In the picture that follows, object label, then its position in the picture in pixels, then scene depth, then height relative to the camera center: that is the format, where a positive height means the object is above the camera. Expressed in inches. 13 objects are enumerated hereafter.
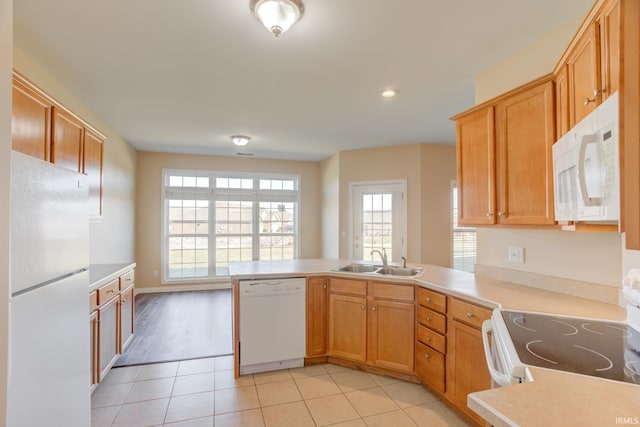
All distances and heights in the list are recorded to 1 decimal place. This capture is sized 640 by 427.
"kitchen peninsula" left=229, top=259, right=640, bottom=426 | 31.3 -19.1
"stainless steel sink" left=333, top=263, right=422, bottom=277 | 116.6 -19.6
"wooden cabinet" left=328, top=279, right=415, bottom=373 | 101.7 -35.8
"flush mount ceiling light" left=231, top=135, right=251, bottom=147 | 180.4 +46.0
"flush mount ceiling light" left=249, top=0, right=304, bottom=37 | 68.4 +46.2
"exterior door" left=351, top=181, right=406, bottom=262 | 202.2 -0.2
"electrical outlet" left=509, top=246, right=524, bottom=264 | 90.2 -10.2
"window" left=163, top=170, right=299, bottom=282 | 233.5 -1.9
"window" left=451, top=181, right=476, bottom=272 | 201.6 -16.6
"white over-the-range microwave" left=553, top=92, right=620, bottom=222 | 41.2 +7.7
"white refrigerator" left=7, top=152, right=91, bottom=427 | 43.1 -13.1
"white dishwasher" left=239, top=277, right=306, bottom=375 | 106.7 -36.7
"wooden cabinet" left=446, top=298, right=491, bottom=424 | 74.9 -34.8
